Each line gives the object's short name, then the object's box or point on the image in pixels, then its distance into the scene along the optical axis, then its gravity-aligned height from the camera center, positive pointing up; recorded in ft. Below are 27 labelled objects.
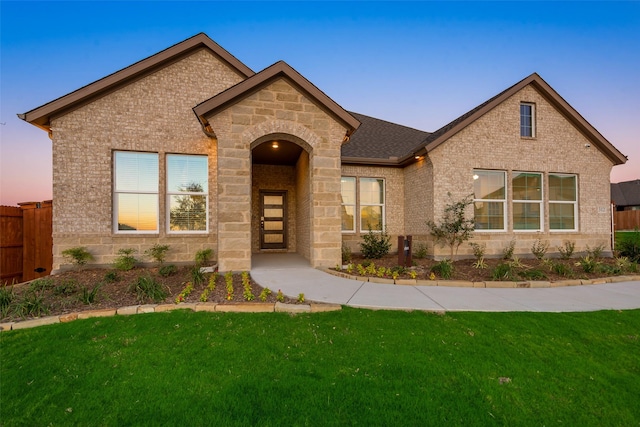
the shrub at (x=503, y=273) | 21.38 -4.62
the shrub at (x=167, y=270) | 22.11 -4.56
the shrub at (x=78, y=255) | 23.59 -3.50
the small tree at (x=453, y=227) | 29.55 -1.29
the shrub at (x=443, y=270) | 21.57 -4.46
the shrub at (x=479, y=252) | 25.82 -3.98
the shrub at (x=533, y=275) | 21.75 -4.81
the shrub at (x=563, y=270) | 22.53 -4.62
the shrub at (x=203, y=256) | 25.63 -3.91
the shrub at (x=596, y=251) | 31.34 -4.29
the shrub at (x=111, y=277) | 20.66 -4.77
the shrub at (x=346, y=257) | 27.99 -4.35
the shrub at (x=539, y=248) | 30.73 -3.89
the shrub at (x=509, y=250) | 30.89 -3.99
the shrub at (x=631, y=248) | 29.89 -3.76
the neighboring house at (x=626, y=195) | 109.81 +8.38
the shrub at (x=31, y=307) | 13.99 -4.82
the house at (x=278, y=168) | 22.97 +5.14
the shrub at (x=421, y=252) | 31.15 -4.20
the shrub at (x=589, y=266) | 23.92 -4.48
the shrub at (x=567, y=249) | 31.01 -3.97
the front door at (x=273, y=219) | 37.35 -0.60
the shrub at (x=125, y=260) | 23.84 -3.99
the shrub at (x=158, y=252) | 25.05 -3.46
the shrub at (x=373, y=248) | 30.63 -3.68
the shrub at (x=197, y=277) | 19.07 -4.41
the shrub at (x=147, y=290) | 15.97 -4.55
